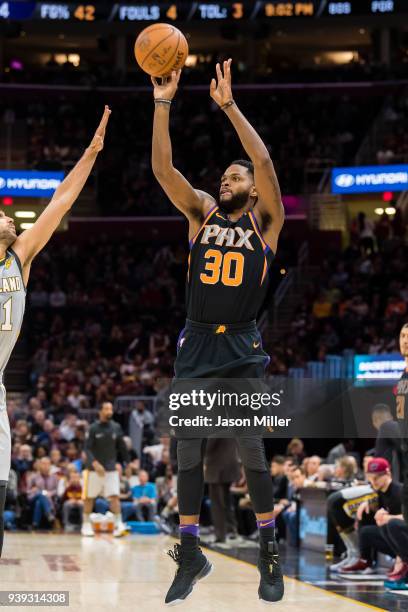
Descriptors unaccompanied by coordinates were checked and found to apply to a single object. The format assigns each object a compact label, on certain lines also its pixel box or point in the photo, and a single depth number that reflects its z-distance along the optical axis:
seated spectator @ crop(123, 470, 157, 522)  18.86
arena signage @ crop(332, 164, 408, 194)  26.88
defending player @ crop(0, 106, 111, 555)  6.82
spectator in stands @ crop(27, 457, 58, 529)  18.67
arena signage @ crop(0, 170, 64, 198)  27.38
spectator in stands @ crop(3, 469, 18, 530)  18.41
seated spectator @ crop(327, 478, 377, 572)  12.62
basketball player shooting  6.82
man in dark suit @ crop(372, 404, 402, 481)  11.39
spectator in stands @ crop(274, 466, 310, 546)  15.54
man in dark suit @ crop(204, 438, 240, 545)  14.88
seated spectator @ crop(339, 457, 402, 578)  11.57
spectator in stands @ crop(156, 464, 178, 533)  18.11
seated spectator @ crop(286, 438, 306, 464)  17.42
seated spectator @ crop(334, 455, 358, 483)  14.27
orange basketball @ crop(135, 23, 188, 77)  6.90
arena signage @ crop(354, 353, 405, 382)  19.16
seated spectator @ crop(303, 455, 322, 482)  15.87
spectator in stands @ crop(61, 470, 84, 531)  18.80
